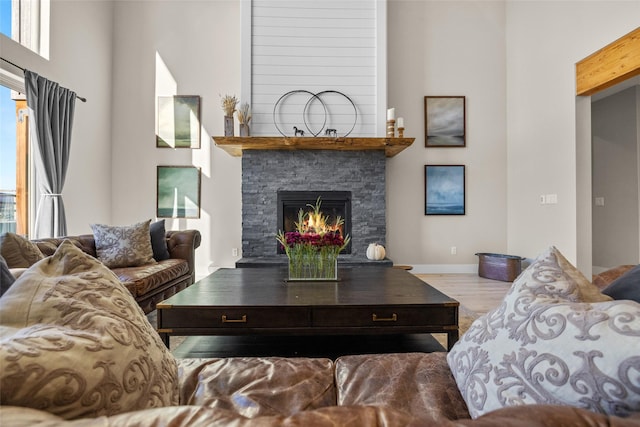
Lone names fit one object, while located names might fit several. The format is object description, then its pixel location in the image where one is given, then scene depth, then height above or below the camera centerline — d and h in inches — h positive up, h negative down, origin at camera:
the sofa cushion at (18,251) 72.7 -7.8
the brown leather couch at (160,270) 100.9 -18.2
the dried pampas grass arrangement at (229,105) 175.0 +56.8
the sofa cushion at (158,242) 135.8 -10.4
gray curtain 137.5 +29.5
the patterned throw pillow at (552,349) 21.7 -9.7
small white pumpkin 168.9 -17.2
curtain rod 127.5 +57.3
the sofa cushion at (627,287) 35.3 -7.3
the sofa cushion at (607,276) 47.7 -8.2
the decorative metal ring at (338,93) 186.1 +61.0
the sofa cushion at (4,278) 30.7 -5.8
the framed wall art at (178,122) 199.0 +54.5
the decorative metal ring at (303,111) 185.0 +59.5
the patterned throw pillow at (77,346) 20.1 -8.9
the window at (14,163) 135.8 +21.3
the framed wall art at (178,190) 198.7 +15.0
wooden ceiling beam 124.0 +59.9
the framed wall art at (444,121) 204.0 +57.6
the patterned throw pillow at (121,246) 120.8 -10.8
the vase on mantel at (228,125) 175.6 +46.7
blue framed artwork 204.1 +17.8
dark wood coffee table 71.2 -20.6
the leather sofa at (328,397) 17.7 -18.2
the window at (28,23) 136.9 +79.7
